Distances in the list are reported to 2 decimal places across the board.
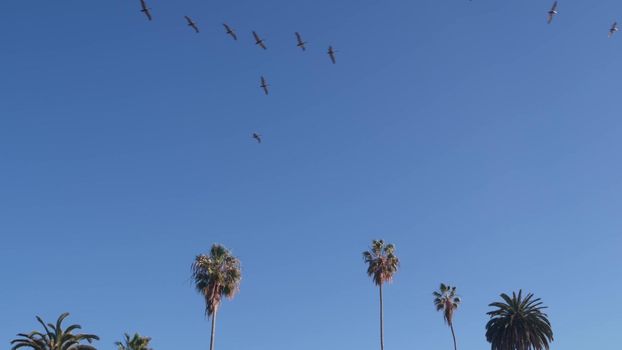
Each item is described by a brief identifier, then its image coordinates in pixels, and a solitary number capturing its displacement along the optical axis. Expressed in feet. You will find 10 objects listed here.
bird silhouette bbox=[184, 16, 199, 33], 167.58
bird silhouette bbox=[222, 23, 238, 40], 173.94
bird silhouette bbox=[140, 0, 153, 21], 154.74
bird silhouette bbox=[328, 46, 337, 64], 174.32
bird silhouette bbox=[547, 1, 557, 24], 141.26
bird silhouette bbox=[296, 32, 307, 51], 177.79
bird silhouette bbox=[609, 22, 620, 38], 156.84
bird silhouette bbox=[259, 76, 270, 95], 178.13
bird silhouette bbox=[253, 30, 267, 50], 183.73
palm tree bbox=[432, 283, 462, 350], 303.07
